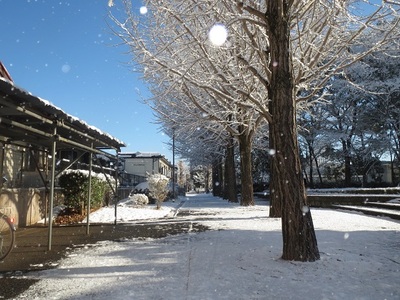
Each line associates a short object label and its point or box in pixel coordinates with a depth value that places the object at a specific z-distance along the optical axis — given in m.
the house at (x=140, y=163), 55.12
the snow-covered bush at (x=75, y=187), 12.65
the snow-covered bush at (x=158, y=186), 18.52
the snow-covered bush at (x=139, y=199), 18.88
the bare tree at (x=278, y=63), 5.67
